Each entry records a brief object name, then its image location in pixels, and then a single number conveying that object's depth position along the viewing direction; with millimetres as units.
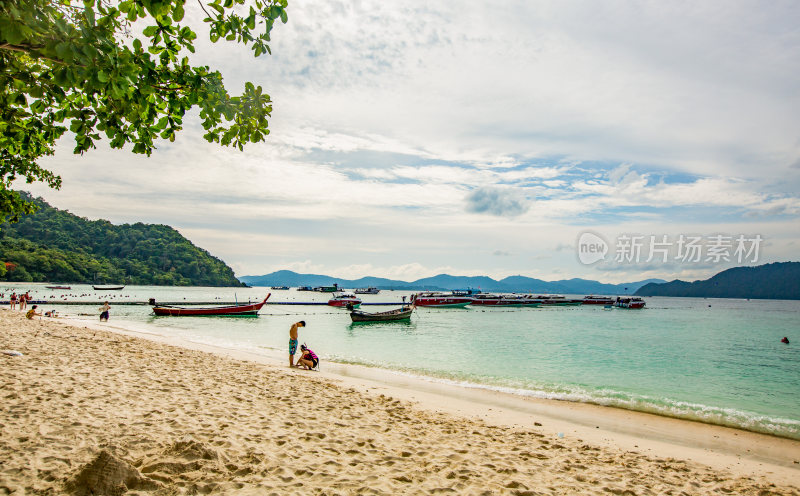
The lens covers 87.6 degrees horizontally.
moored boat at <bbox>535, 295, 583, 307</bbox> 100281
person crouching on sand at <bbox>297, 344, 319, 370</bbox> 15336
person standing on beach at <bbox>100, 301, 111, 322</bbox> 33344
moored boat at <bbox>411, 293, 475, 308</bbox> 82125
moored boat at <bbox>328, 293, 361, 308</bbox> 74500
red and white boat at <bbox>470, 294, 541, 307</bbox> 90425
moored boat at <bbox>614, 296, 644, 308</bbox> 93500
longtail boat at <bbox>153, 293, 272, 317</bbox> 44762
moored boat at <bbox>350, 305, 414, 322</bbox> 42781
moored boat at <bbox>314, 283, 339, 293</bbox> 143200
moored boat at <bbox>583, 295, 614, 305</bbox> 105312
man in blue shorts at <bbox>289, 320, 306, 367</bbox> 15461
